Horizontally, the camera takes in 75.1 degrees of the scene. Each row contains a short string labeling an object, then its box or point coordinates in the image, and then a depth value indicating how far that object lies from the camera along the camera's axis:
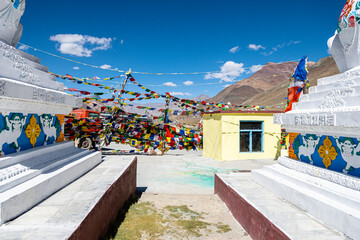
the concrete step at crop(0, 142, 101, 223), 2.54
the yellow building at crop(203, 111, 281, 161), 10.54
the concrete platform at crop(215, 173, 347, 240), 2.54
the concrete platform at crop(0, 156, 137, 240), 2.22
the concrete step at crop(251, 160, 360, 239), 2.50
